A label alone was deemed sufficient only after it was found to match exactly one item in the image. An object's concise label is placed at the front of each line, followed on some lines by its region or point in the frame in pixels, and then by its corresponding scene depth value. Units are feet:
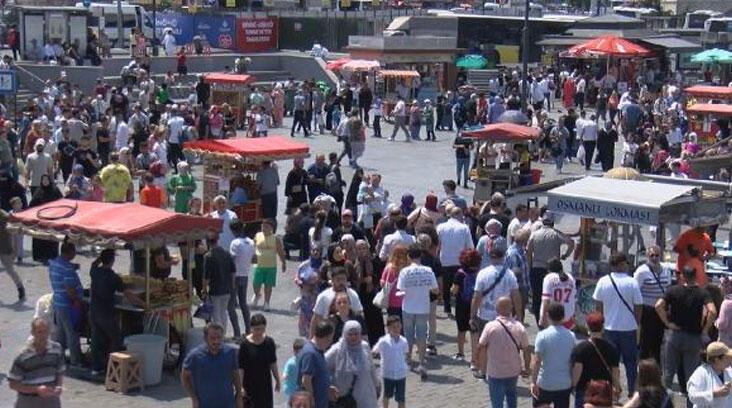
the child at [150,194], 69.67
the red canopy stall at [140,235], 48.34
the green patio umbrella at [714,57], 157.17
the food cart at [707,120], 109.50
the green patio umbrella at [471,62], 169.78
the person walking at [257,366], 39.01
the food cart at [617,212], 53.06
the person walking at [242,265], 54.80
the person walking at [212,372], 37.24
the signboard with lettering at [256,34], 180.75
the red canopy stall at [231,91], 123.44
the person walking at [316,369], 37.06
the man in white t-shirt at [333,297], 44.86
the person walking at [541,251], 54.95
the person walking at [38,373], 37.06
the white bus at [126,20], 180.75
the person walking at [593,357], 38.78
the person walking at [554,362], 39.63
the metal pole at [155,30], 169.64
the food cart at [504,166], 84.07
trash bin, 47.37
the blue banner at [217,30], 180.65
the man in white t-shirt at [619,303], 45.37
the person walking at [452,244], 56.29
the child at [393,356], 42.04
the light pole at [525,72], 121.83
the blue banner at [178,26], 185.88
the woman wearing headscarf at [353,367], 38.63
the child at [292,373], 37.83
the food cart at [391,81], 150.41
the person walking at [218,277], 51.78
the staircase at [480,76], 167.32
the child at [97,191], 71.82
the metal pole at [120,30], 168.20
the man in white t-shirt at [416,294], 48.06
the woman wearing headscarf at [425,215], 60.59
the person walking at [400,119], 123.13
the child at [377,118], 127.03
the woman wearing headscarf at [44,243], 67.36
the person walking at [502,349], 41.24
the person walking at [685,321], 44.45
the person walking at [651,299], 48.19
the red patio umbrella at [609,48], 149.81
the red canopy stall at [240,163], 77.20
